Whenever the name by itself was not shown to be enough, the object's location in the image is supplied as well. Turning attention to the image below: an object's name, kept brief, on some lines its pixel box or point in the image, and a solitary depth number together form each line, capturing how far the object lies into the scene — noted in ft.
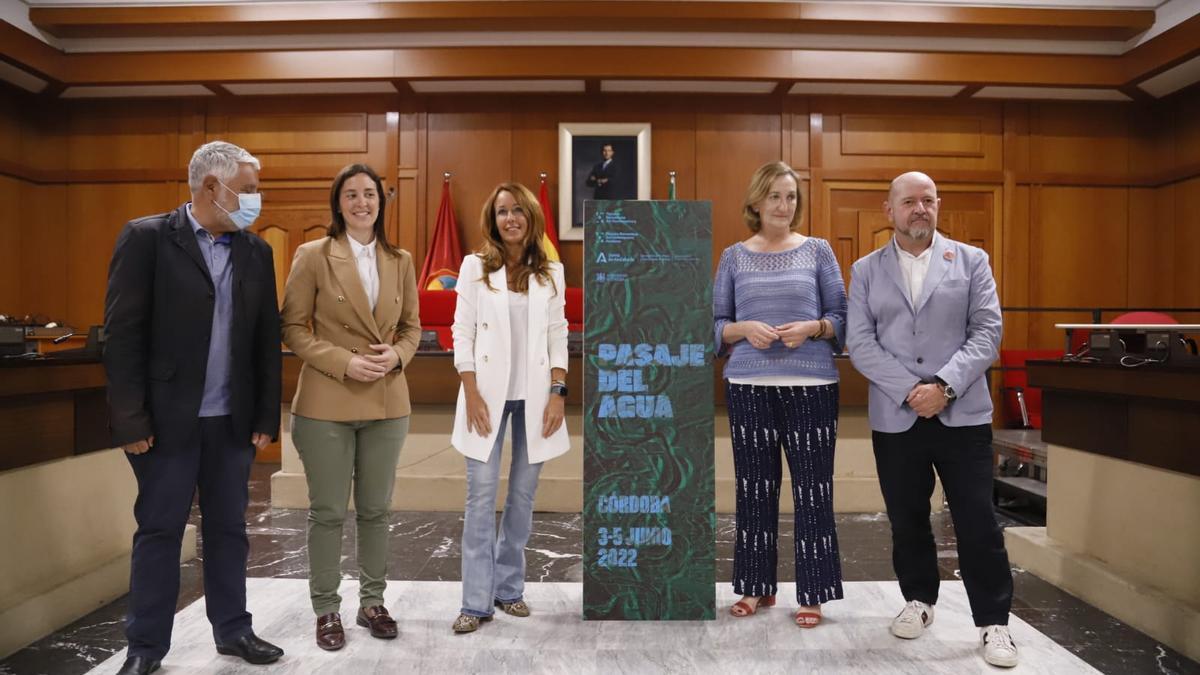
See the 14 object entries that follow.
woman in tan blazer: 7.01
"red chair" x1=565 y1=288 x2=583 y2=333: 16.89
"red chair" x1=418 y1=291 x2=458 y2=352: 16.22
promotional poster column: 7.67
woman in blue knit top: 7.39
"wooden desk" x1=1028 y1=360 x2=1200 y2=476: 8.02
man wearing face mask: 6.24
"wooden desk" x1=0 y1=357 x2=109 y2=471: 7.90
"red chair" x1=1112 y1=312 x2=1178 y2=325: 15.21
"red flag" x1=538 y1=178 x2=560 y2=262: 19.95
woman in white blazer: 7.44
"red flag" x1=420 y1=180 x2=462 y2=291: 19.63
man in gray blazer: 6.95
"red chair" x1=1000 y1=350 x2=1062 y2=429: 18.57
